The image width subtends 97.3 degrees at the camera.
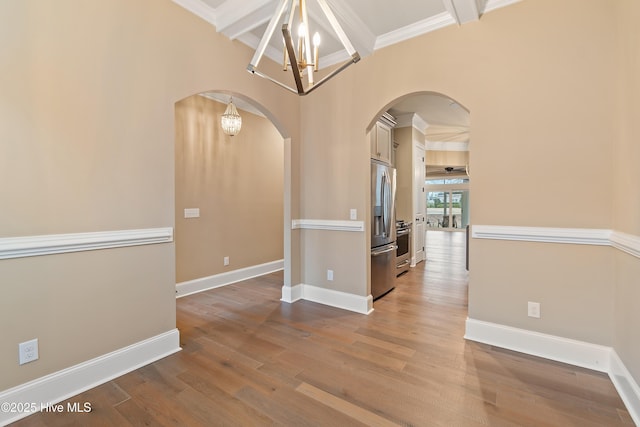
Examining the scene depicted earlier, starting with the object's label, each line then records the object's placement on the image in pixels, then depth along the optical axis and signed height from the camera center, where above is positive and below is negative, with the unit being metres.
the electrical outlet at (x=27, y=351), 1.66 -0.84
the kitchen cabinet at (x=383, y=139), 3.80 +1.04
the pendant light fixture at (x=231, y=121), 3.73 +1.20
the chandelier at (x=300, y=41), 1.38 +0.89
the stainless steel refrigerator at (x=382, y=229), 3.52 -0.25
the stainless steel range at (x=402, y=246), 4.79 -0.63
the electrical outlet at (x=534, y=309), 2.28 -0.81
